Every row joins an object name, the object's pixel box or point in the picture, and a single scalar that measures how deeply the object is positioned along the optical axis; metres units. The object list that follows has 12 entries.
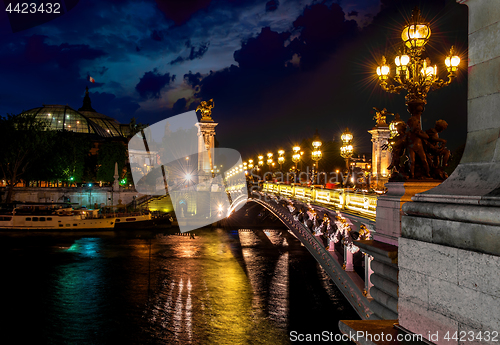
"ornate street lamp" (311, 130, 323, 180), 30.23
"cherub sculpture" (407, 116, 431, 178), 8.46
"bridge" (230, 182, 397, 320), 7.25
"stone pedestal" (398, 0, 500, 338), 3.63
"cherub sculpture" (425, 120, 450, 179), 8.52
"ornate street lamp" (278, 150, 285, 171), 42.44
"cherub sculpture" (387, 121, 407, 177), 8.80
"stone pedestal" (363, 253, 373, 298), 11.77
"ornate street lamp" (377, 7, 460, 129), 10.19
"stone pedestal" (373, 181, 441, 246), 7.93
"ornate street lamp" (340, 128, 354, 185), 25.42
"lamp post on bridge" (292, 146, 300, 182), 37.85
